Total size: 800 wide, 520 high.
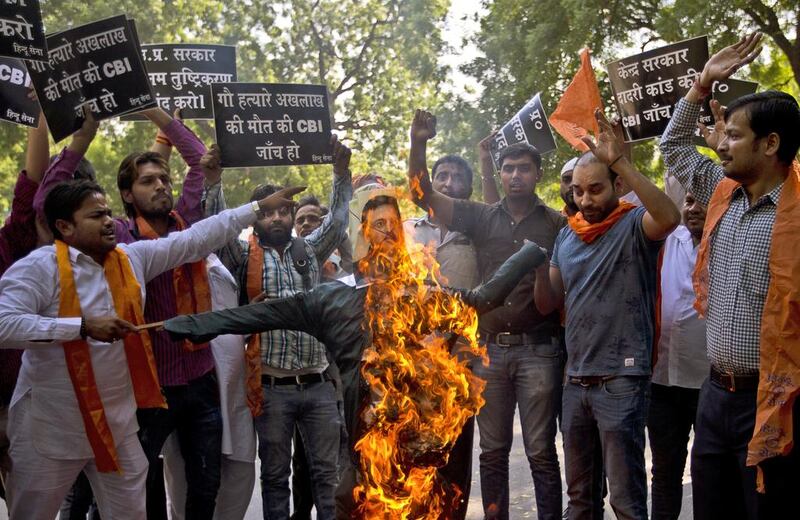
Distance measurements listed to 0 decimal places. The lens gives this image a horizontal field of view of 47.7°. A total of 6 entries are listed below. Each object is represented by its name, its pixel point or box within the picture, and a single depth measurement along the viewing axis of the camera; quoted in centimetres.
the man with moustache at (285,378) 595
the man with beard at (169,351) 542
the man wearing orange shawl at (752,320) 389
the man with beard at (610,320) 505
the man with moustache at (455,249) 494
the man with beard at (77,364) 467
